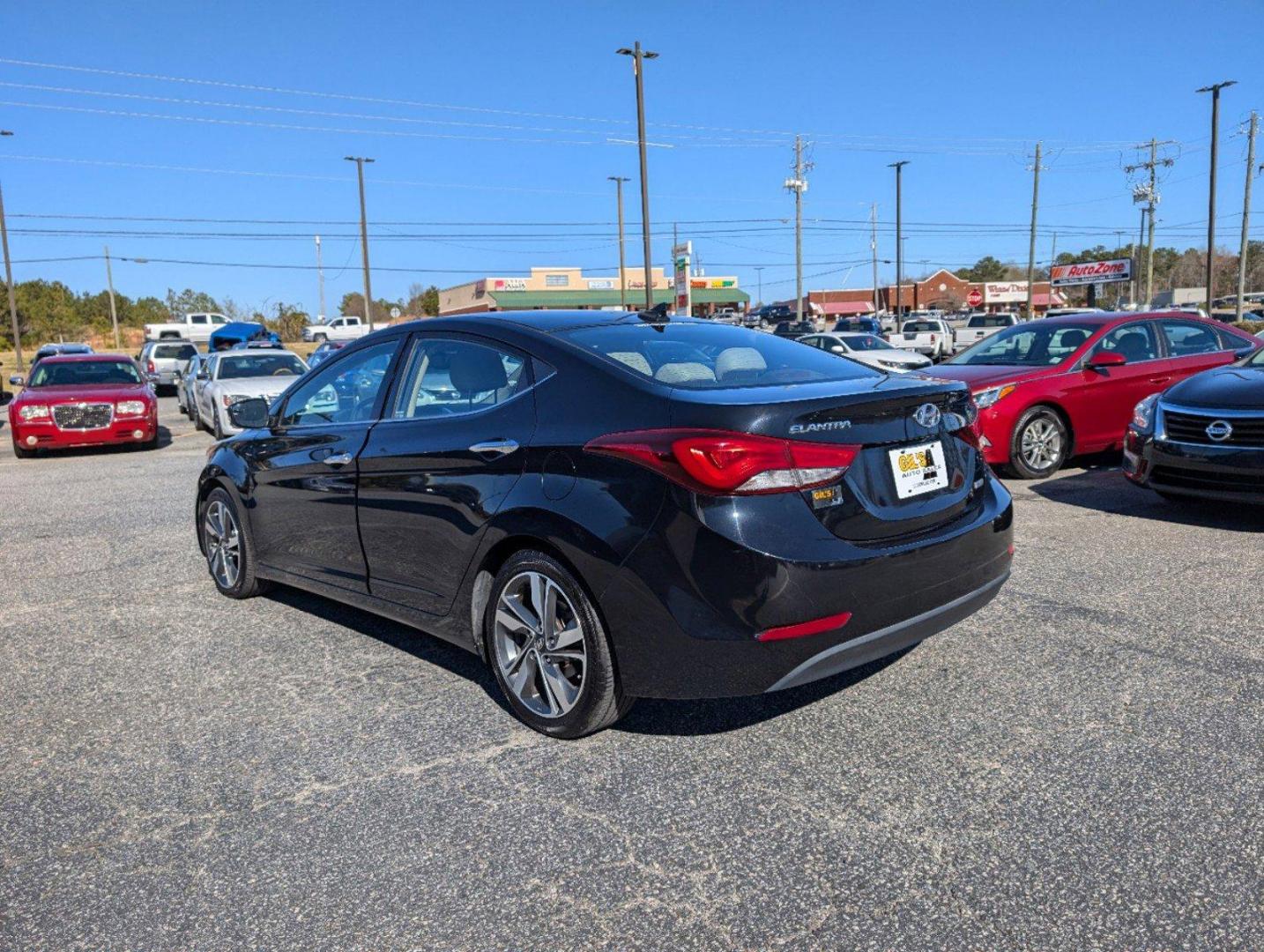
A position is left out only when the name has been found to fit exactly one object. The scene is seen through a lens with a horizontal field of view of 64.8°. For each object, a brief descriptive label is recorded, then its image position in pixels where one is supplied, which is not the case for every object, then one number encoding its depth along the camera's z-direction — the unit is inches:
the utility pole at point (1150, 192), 2583.7
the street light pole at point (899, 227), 2058.3
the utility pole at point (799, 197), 2020.2
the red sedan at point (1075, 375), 354.3
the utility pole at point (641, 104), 1179.9
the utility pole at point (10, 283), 1652.3
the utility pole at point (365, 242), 1724.9
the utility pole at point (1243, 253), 1657.0
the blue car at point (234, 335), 1557.6
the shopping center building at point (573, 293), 3282.5
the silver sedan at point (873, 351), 788.0
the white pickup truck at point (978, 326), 1617.9
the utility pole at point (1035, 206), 2301.9
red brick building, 4192.9
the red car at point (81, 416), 550.0
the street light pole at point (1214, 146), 1462.8
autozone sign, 2561.5
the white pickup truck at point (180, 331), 2026.3
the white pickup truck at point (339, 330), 2178.9
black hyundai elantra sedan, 122.2
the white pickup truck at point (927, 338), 1417.3
